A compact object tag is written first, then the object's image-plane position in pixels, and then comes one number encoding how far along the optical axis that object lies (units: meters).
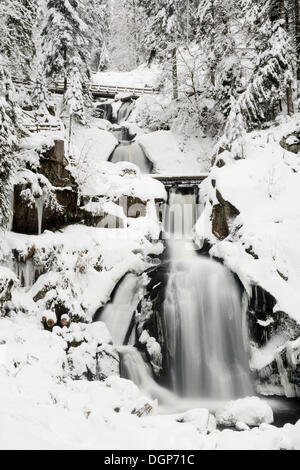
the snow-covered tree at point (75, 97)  20.96
